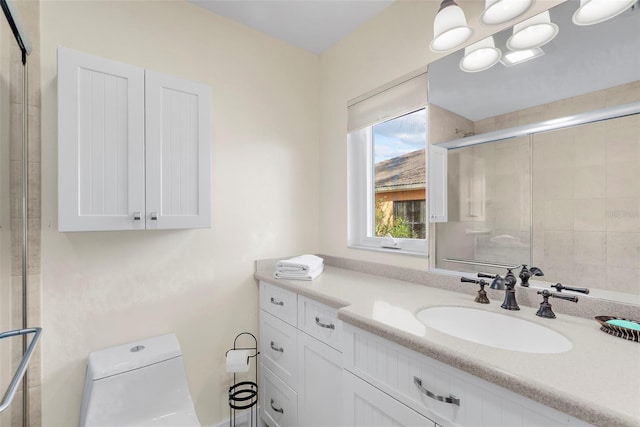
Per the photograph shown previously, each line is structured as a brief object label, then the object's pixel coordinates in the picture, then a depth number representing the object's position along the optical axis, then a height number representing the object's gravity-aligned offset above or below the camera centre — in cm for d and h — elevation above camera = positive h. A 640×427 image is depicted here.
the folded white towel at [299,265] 173 -30
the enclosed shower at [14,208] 106 +3
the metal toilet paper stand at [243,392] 179 -112
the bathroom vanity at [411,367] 67 -45
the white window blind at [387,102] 165 +68
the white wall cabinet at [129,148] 124 +30
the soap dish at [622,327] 88 -35
